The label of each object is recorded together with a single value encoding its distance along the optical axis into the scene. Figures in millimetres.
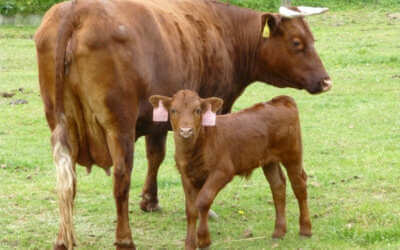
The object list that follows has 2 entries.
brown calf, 11506
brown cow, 11359
